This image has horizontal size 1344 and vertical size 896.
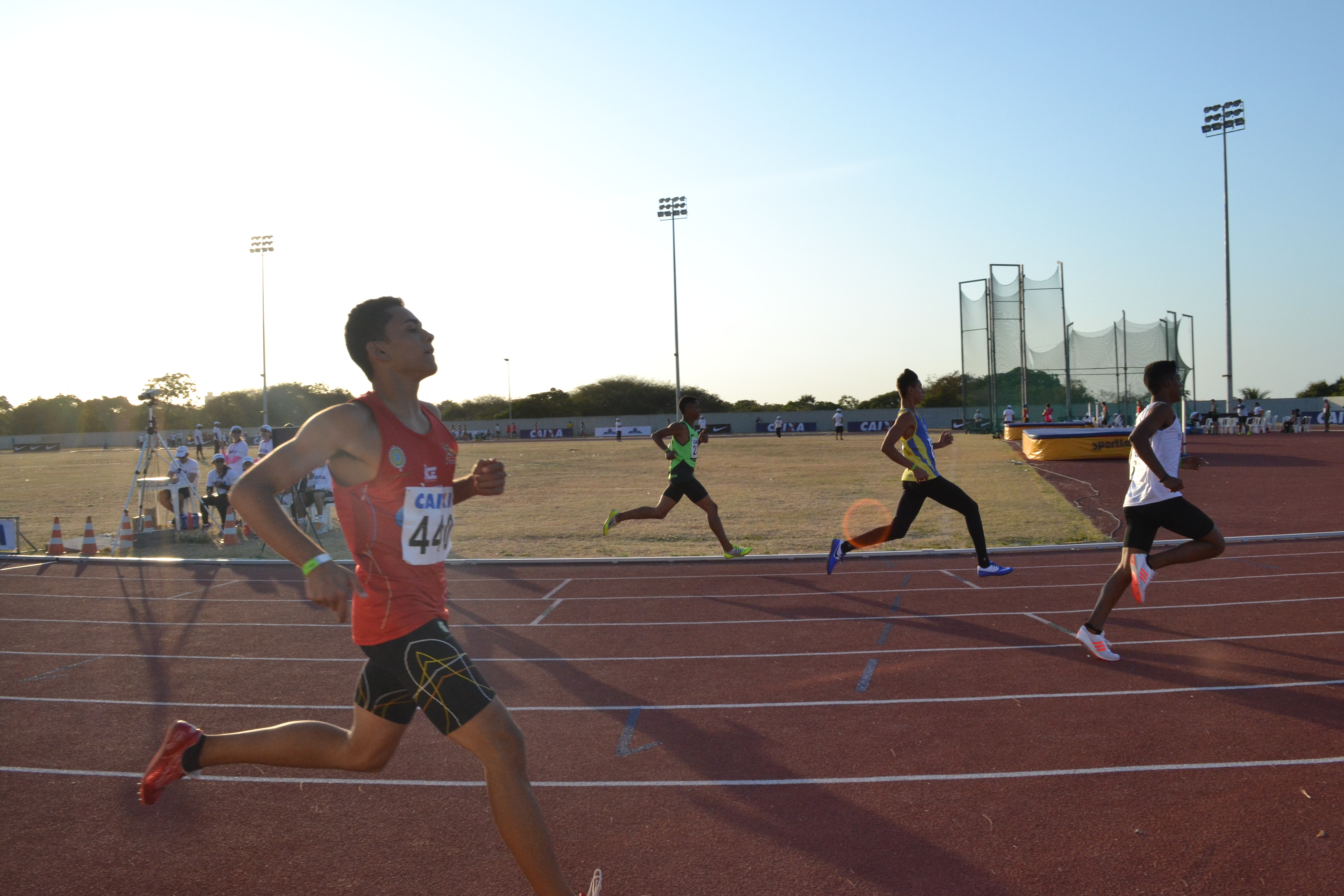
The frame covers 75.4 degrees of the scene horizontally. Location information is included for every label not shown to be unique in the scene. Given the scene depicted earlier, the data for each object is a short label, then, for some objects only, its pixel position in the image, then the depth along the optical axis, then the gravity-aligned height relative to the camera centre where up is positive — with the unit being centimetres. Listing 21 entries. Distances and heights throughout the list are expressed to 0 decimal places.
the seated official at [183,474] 1381 -49
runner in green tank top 979 -40
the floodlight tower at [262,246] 5109 +1153
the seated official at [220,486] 1395 -71
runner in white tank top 557 -56
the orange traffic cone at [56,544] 1156 -131
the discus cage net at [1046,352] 3678 +328
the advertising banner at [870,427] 6097 +30
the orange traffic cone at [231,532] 1273 -132
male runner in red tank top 244 -38
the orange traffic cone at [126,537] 1216 -131
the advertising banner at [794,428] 6562 +34
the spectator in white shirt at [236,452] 1405 -17
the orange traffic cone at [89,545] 1142 -133
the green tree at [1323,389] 7244 +287
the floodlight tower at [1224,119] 3781 +1342
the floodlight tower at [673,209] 5572 +1449
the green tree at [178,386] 9606 +638
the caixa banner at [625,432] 6669 +26
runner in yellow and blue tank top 773 -37
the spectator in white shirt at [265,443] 1634 -3
